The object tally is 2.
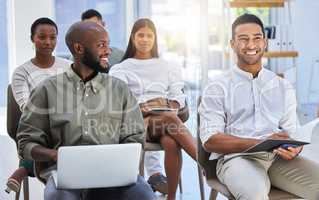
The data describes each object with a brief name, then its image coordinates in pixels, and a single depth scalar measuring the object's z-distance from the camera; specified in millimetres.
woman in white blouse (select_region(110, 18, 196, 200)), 3102
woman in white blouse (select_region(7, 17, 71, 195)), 3020
